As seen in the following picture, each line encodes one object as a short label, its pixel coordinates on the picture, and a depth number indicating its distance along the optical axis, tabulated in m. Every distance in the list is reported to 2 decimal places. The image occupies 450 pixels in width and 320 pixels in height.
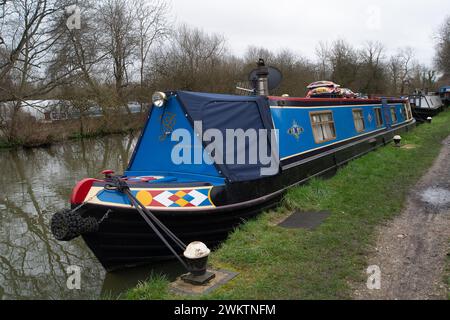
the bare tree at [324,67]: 39.47
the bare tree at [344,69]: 39.41
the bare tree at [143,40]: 28.09
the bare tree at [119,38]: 25.41
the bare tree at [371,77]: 39.69
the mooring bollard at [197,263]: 3.70
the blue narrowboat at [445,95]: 31.06
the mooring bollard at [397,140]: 12.19
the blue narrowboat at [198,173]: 4.55
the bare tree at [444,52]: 36.50
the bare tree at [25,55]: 17.66
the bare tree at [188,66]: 27.23
